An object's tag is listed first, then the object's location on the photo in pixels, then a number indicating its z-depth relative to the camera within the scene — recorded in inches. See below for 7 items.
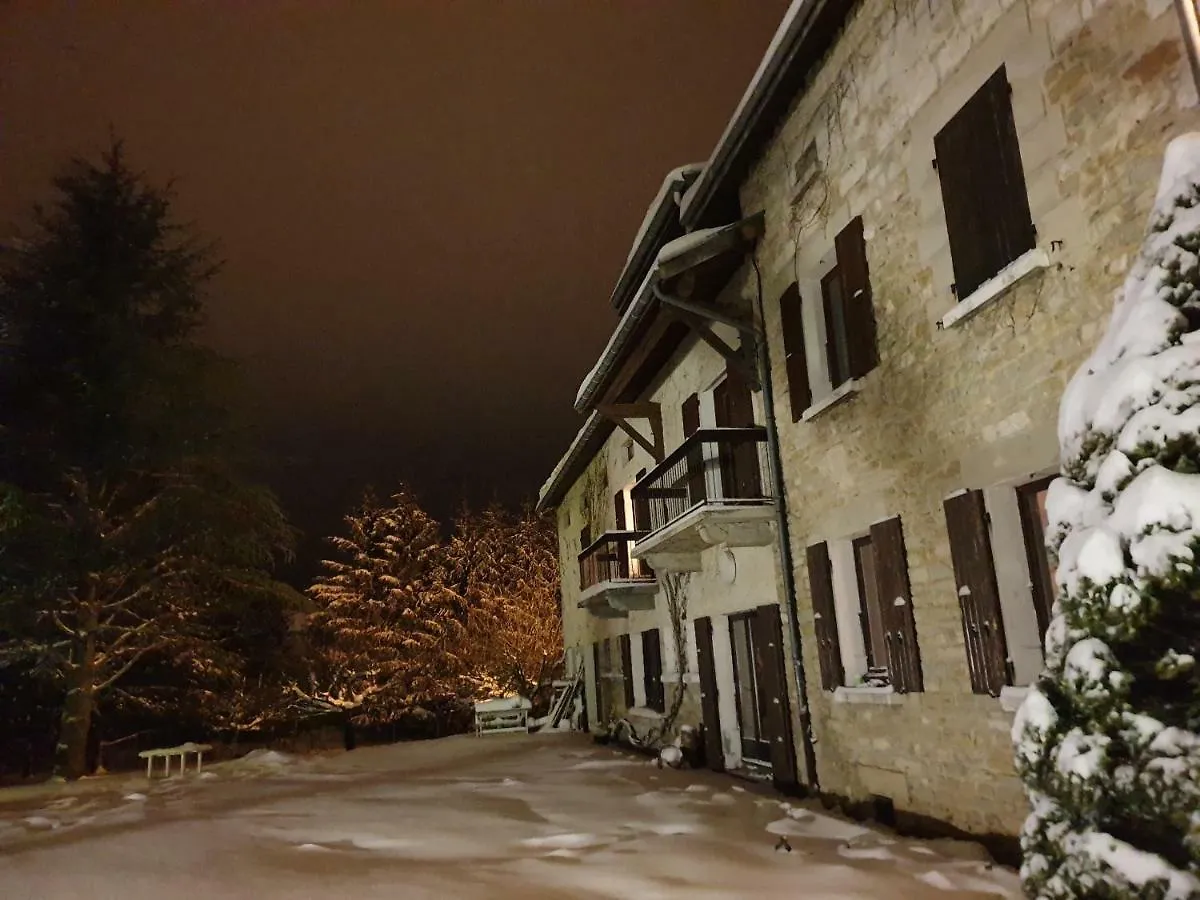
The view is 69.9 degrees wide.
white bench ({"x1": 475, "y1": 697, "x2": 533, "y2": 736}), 915.8
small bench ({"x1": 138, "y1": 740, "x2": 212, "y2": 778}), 586.2
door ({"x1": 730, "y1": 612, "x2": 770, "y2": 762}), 437.4
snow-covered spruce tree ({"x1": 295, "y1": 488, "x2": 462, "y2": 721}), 1111.6
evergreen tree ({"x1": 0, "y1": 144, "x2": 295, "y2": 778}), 599.5
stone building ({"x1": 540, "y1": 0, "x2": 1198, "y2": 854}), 215.3
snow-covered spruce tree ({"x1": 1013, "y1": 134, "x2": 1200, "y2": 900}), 135.7
